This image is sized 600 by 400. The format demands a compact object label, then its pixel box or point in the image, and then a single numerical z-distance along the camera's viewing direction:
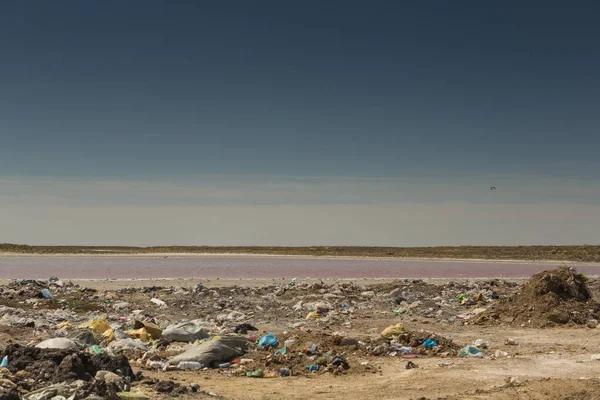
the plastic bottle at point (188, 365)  9.06
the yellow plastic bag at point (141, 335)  10.97
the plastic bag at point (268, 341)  10.36
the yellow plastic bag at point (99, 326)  11.24
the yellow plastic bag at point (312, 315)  14.69
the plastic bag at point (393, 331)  10.99
